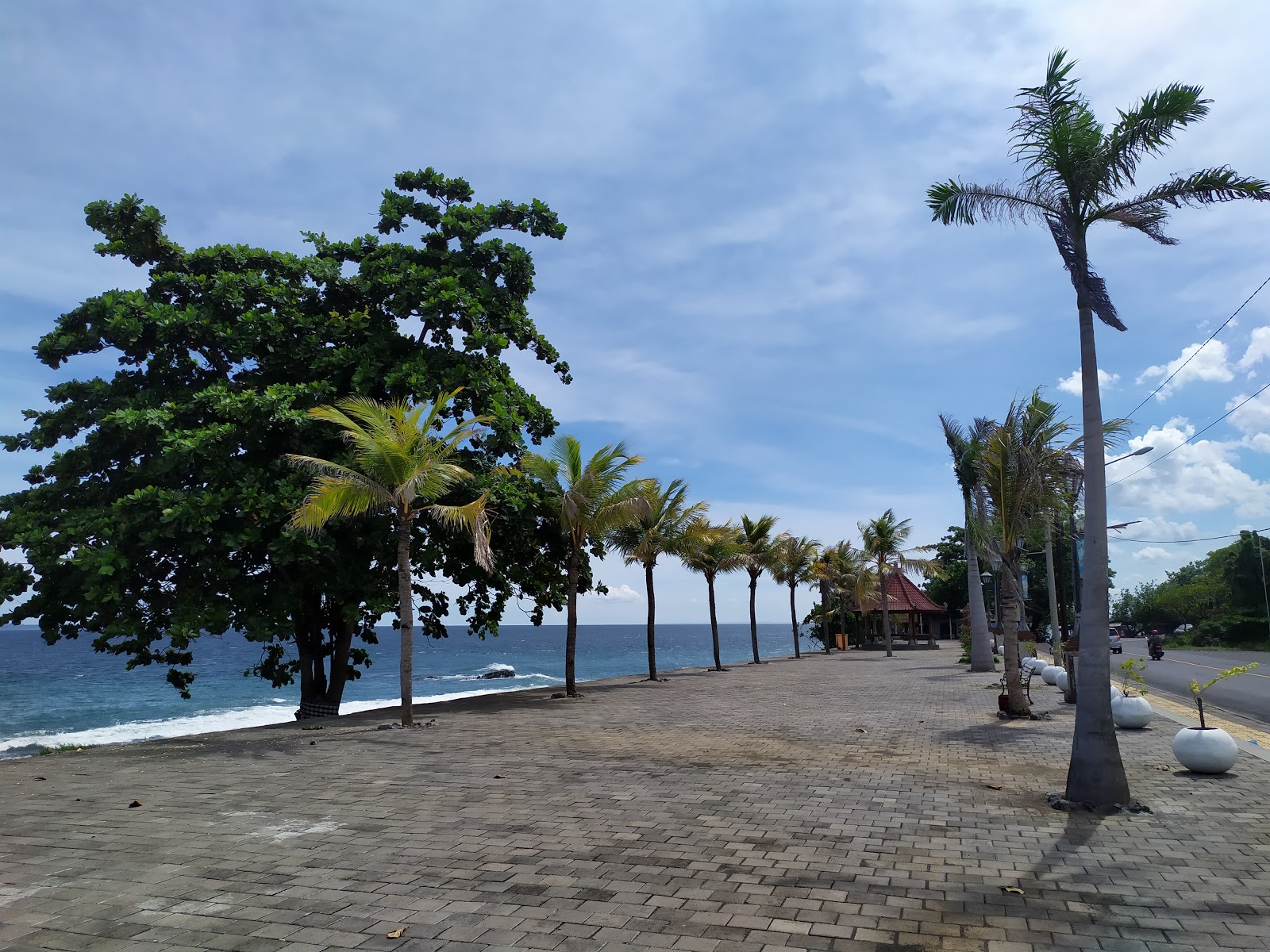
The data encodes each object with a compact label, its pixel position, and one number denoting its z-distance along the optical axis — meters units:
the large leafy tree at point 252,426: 13.77
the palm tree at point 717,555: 29.25
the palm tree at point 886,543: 45.12
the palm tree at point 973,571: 24.41
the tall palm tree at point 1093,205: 7.30
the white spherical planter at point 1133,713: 12.13
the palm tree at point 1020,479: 13.13
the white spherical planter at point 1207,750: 8.58
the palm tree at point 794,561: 39.72
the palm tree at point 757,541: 35.59
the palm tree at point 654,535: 25.80
